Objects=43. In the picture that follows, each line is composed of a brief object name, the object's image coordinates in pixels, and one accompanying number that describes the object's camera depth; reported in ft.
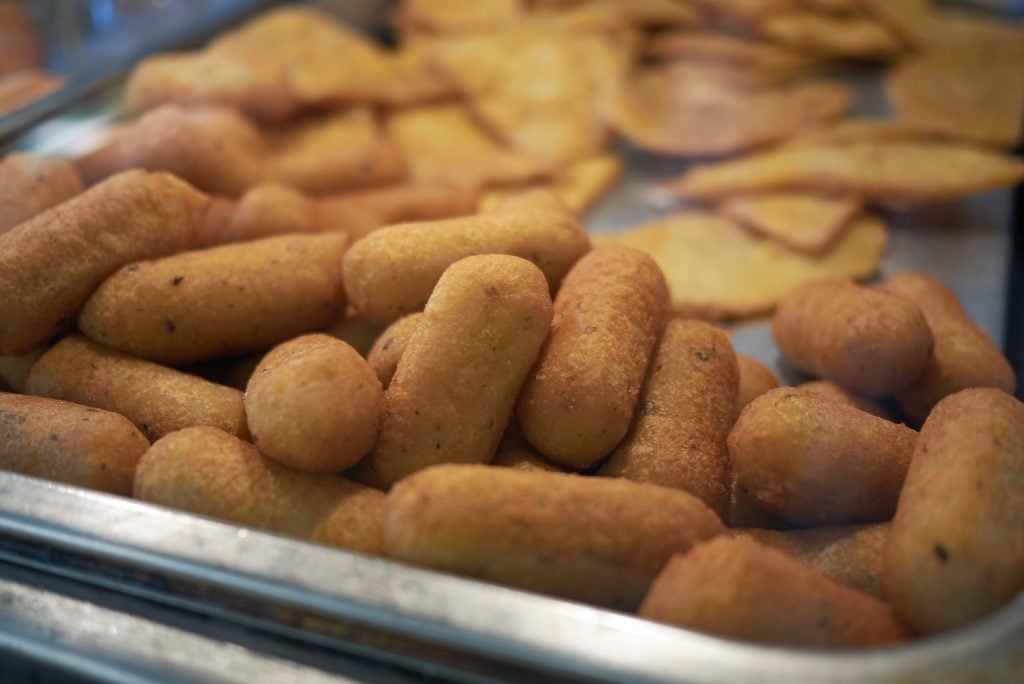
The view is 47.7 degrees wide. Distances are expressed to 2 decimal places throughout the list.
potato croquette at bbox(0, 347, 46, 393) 1.06
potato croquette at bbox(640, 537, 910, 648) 0.75
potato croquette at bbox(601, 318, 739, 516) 0.92
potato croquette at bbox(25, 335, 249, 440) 0.98
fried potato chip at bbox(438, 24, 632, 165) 1.68
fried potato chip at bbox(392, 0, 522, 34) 2.03
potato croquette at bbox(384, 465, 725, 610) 0.80
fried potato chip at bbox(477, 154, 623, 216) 1.52
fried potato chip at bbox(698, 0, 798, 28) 1.92
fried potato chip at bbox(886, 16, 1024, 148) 1.64
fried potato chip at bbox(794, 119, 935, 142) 1.62
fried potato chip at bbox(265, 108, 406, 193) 1.46
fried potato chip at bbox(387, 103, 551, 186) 1.55
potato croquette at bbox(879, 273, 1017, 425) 1.07
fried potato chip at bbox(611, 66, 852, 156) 1.65
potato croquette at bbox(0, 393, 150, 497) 0.90
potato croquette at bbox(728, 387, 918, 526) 0.90
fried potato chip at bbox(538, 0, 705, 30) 1.95
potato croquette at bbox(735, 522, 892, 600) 0.85
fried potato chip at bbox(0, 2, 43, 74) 1.85
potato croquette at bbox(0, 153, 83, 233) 1.14
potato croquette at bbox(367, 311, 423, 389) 0.96
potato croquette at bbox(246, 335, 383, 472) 0.86
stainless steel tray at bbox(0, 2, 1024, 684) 0.70
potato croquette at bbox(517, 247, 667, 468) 0.92
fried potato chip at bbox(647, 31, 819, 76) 1.87
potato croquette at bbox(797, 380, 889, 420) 1.07
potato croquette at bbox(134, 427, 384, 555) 0.86
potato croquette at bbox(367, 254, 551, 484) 0.90
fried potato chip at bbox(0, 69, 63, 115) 1.55
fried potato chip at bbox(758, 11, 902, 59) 1.89
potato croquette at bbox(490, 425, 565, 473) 0.94
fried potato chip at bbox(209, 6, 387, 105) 1.66
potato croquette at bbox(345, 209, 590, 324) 1.03
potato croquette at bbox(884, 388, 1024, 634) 0.76
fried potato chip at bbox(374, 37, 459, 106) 1.76
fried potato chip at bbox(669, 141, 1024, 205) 1.47
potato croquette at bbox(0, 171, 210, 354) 1.02
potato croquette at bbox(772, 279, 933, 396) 1.05
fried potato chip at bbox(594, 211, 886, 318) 1.33
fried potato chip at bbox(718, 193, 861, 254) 1.43
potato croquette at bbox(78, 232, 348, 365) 1.04
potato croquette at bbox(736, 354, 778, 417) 1.05
